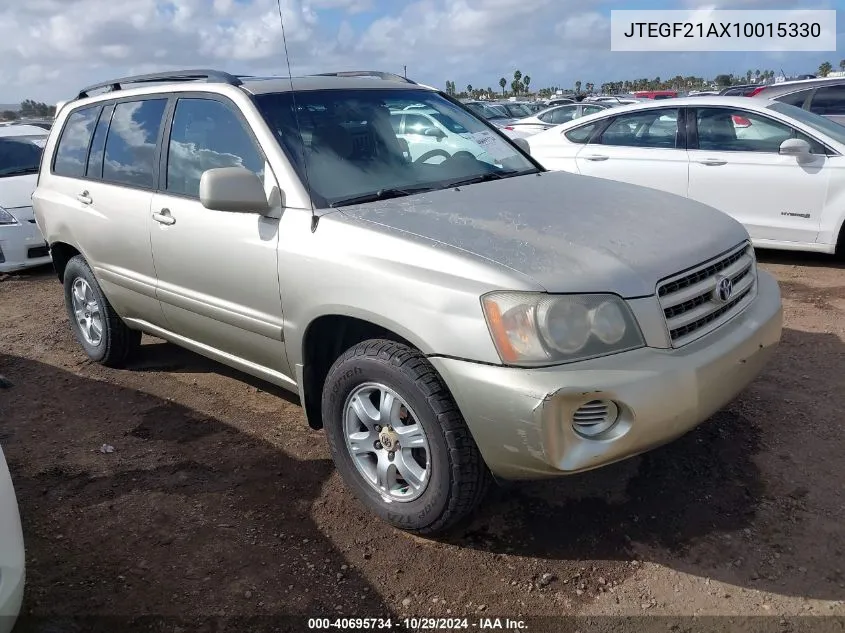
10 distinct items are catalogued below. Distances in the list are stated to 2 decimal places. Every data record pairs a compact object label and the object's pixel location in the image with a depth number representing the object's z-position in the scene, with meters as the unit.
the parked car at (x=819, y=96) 8.77
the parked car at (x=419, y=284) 2.46
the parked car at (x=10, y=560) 2.10
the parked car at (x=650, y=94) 27.65
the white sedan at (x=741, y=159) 6.14
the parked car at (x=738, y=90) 14.37
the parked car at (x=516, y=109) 19.08
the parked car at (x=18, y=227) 7.60
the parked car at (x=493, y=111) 17.28
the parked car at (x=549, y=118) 12.73
